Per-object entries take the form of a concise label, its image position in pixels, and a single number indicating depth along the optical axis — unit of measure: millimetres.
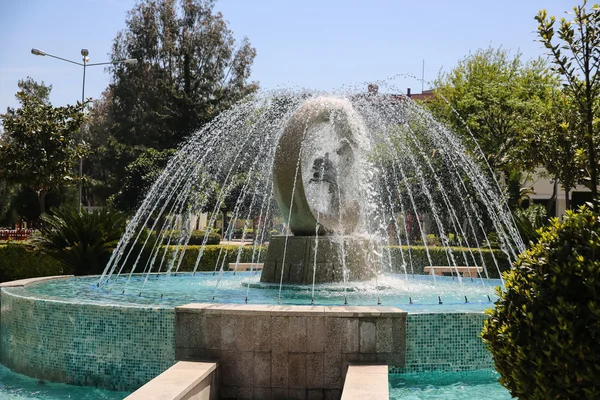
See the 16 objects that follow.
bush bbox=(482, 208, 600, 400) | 3639
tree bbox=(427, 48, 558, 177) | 28781
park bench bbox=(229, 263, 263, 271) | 16606
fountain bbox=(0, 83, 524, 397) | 6355
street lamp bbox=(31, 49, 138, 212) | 24812
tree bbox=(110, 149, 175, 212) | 33312
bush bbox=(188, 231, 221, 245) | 31034
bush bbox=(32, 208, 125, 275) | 15047
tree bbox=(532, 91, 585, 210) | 15447
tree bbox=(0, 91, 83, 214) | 22422
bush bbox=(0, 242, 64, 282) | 17188
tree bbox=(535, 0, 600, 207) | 6609
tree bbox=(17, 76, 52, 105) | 54938
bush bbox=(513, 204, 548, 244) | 15518
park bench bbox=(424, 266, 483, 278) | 17047
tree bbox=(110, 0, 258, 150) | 39500
